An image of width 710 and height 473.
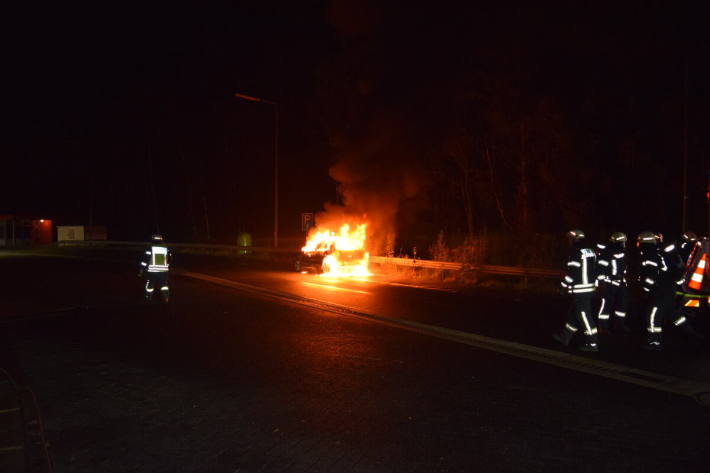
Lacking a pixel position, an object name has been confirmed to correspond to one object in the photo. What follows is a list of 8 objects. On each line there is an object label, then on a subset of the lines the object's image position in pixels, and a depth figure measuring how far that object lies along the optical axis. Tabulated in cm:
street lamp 2708
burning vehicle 1978
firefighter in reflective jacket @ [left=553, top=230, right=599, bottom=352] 794
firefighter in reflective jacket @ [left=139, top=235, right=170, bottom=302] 1248
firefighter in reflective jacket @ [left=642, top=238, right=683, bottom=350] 819
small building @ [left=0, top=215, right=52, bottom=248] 4591
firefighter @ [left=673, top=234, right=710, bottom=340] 921
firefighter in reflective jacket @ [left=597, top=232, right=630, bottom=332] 897
